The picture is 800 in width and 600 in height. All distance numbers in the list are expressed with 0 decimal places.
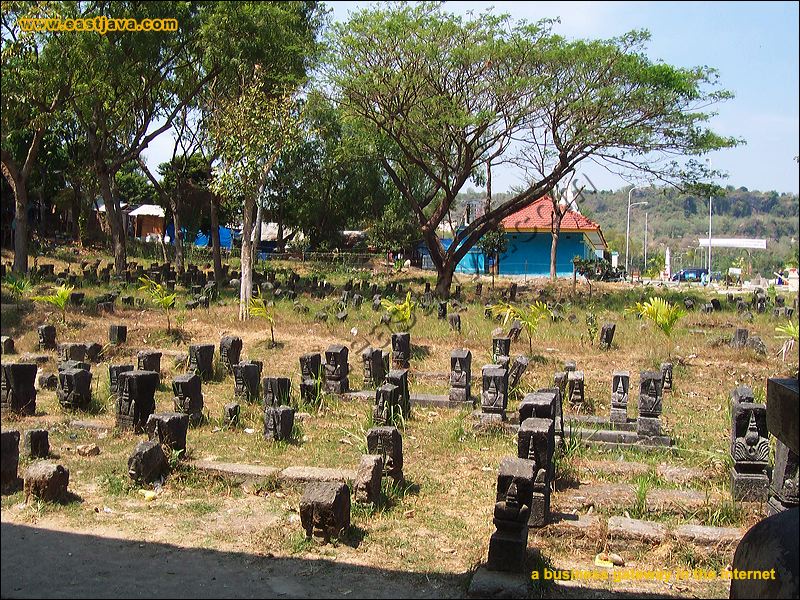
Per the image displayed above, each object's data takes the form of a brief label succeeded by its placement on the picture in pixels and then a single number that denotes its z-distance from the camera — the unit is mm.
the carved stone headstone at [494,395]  9539
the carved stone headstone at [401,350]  13633
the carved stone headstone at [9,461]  6272
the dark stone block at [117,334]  14258
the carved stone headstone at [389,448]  7328
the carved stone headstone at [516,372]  11766
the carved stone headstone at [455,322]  16969
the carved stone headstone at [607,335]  15388
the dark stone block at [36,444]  7656
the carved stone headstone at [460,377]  10984
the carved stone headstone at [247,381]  10984
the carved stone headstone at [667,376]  12234
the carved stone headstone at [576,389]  10883
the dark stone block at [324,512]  5883
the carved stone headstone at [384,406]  9734
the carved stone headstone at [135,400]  8898
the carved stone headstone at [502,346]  13484
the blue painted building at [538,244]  39406
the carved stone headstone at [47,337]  13664
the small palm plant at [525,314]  14609
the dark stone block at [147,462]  7070
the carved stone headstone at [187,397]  9438
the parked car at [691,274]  42538
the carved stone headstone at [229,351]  12852
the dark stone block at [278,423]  8862
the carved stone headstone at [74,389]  9875
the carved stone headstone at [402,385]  10148
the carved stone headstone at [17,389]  9406
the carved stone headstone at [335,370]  11523
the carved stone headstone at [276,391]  10219
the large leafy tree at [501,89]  20656
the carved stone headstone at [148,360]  11688
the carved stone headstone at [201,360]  12266
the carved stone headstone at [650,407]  9195
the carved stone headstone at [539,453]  6379
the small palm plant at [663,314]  14750
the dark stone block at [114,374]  10305
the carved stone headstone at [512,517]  5309
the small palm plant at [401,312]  16781
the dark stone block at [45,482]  6426
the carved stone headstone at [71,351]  12680
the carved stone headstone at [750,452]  7125
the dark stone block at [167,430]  7773
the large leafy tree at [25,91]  13816
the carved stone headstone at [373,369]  12289
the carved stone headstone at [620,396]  9750
